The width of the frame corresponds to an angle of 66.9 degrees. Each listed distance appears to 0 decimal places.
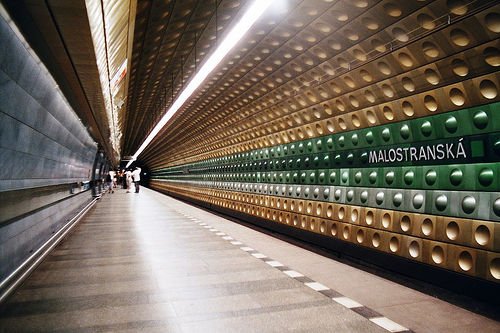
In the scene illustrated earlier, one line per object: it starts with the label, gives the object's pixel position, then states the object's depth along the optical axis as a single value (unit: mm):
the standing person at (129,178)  31150
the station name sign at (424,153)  4148
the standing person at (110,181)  31250
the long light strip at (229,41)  3955
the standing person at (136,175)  28794
